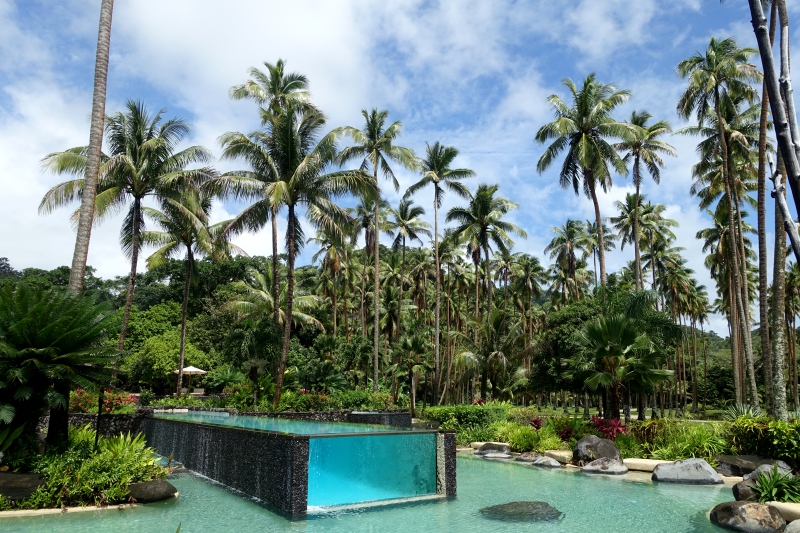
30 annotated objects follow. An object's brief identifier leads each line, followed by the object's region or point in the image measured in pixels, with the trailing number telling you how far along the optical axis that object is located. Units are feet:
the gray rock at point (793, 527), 26.11
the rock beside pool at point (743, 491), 32.94
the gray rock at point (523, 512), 32.37
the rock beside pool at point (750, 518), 28.30
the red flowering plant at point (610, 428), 58.80
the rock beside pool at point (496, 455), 61.80
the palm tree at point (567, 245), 166.61
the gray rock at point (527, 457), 58.44
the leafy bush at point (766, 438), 43.73
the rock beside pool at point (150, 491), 34.47
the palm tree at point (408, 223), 133.46
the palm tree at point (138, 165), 73.72
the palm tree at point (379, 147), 112.98
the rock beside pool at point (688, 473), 43.98
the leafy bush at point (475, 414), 74.38
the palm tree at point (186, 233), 83.46
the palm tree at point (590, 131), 94.17
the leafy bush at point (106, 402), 60.39
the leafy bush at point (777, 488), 31.48
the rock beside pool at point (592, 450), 53.31
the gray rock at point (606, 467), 49.78
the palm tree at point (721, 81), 79.51
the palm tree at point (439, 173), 119.75
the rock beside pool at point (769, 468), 36.28
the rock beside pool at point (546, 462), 54.70
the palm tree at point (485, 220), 120.98
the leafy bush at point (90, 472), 32.27
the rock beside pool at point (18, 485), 31.07
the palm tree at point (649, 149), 106.22
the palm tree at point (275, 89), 94.63
